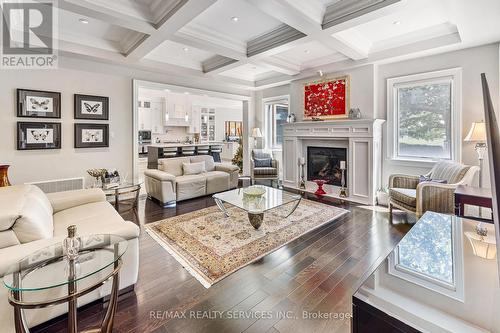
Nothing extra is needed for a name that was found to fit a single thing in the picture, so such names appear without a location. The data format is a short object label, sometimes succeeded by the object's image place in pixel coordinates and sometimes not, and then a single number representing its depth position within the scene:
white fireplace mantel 4.57
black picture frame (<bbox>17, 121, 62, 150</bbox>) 3.75
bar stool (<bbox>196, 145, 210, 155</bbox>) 8.47
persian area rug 2.49
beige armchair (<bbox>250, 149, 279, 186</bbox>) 6.16
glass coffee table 3.25
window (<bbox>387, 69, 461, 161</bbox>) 3.96
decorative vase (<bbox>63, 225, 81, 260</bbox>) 1.45
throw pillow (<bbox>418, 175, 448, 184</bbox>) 3.39
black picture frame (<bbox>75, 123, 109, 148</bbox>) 4.30
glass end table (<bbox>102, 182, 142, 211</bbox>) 3.90
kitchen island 7.33
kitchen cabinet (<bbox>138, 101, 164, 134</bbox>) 8.84
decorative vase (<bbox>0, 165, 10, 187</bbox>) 3.16
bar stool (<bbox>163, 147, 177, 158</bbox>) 7.46
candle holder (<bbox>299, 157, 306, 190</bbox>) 5.81
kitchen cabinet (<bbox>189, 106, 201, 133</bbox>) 10.14
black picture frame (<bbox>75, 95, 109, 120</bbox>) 4.25
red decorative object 5.20
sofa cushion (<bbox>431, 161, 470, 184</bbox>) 3.32
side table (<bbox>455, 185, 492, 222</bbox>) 2.68
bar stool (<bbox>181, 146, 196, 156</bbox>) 8.03
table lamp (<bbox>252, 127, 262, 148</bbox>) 7.01
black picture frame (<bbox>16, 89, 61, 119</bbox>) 3.71
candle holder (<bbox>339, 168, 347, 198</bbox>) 5.02
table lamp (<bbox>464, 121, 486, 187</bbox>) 3.34
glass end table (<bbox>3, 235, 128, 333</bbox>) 1.31
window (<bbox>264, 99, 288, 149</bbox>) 7.10
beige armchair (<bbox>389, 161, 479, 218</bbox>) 3.18
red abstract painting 5.04
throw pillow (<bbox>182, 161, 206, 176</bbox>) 5.33
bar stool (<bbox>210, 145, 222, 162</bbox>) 8.96
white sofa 1.52
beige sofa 4.55
